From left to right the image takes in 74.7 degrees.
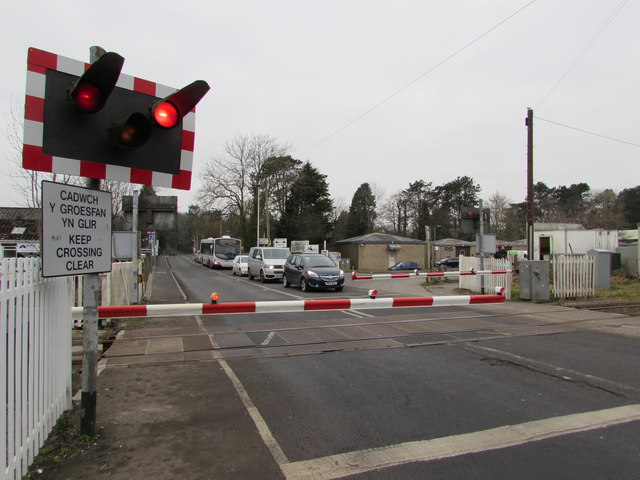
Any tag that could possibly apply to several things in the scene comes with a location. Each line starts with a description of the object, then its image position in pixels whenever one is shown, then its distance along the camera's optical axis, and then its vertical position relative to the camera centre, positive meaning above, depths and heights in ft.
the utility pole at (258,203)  156.66 +15.39
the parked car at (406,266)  149.07 -8.06
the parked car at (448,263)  165.37 -7.76
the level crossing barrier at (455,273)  46.70 -3.69
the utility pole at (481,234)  48.11 +1.09
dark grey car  56.54 -4.07
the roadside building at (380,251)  161.89 -3.09
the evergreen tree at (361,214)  249.96 +17.59
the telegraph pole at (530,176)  61.00 +9.98
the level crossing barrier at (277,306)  14.60 -2.48
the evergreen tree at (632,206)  204.44 +18.58
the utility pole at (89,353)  11.59 -3.09
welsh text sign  10.39 +0.33
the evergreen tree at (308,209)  188.55 +15.72
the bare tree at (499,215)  242.17 +16.73
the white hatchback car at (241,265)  99.09 -5.21
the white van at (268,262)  74.74 -3.52
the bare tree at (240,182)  167.73 +24.60
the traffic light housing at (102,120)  10.75 +3.34
